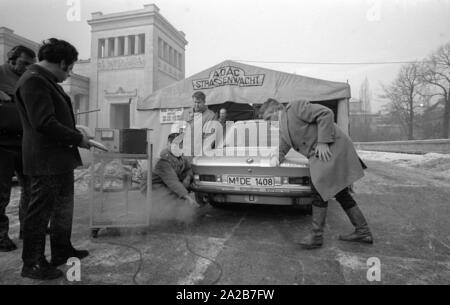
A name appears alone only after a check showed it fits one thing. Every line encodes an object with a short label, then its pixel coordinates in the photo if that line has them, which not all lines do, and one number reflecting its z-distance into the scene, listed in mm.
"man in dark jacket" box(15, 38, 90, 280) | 2316
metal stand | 3389
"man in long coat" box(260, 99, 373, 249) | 3076
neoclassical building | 33156
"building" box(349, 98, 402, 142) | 44906
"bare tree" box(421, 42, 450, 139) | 31250
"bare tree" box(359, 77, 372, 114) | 56491
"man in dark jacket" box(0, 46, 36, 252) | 3031
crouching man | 3859
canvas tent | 6051
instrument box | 3373
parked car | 3699
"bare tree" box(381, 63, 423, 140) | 38078
